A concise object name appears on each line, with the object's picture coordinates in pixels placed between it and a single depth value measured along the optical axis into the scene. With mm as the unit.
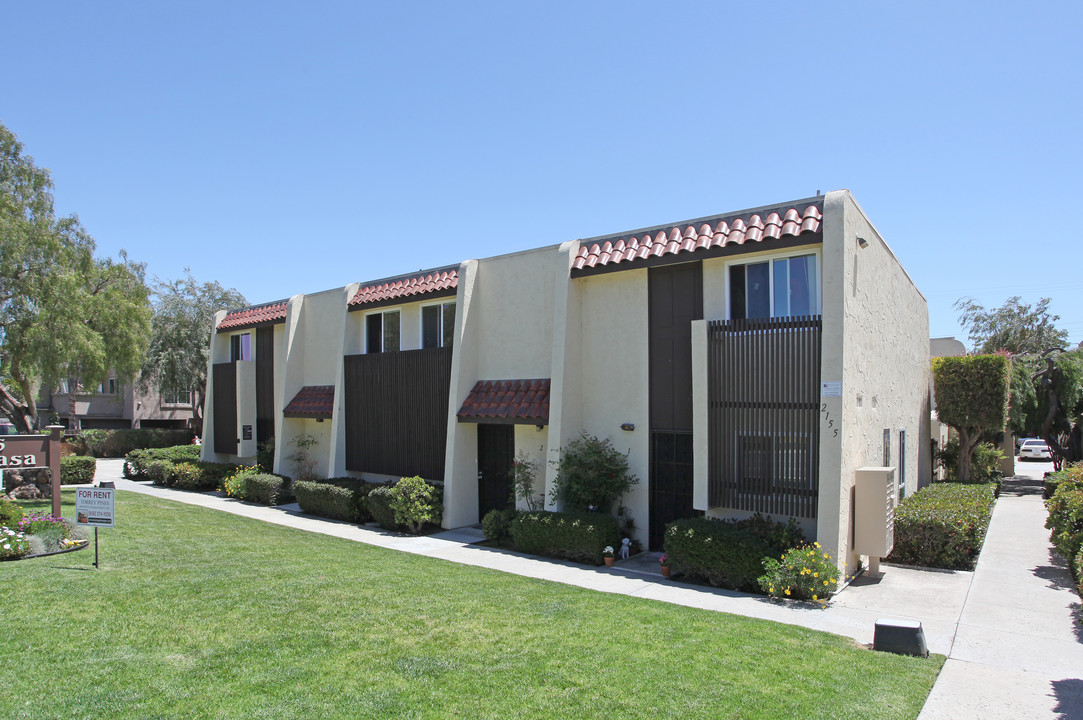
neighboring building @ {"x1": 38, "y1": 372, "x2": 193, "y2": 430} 39844
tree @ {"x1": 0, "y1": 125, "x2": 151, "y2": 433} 14664
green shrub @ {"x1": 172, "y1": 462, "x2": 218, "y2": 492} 20562
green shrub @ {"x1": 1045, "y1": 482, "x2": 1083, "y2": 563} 9647
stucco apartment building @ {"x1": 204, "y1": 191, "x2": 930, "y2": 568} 9852
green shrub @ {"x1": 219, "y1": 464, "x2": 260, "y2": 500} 18427
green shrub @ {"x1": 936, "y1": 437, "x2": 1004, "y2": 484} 20953
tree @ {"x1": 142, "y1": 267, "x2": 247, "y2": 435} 31234
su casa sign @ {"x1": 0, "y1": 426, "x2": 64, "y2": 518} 9938
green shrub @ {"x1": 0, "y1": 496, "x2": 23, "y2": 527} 9688
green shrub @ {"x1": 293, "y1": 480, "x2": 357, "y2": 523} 15312
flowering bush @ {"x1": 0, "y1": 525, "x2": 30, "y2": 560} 9008
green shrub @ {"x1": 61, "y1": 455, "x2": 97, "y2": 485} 20188
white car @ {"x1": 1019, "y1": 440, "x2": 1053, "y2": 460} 38344
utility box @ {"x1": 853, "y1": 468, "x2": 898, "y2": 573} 9812
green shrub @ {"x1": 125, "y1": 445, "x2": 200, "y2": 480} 23000
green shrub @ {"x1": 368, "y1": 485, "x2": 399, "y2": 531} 14219
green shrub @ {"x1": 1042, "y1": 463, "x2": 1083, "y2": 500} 12203
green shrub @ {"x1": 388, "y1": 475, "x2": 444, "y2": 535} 13805
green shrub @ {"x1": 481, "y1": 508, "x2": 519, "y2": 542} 12820
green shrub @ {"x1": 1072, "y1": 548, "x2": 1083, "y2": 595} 8398
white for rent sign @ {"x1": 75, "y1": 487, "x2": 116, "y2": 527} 9016
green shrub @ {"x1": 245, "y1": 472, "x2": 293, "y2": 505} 17750
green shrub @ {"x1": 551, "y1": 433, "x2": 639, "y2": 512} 11867
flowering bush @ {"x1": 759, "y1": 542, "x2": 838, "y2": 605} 8898
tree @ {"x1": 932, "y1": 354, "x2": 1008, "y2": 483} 17828
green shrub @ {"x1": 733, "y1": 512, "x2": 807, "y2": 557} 9609
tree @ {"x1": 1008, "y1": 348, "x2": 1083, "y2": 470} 22188
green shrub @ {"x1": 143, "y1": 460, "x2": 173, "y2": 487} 21328
